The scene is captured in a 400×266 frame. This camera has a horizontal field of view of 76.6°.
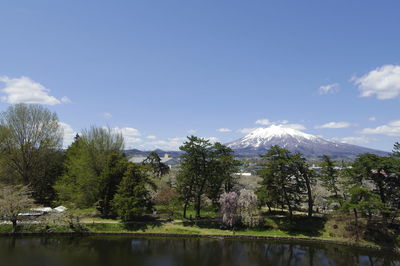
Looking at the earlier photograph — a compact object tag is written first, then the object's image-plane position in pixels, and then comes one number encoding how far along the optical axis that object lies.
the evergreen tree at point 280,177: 36.25
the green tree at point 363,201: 29.47
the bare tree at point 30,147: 42.88
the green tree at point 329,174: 36.06
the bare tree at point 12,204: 31.73
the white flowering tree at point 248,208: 36.06
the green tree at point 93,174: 38.50
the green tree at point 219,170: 40.06
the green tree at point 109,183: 38.22
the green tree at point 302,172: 36.38
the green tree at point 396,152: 33.96
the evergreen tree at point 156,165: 59.19
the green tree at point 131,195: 35.06
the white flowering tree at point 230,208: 35.79
